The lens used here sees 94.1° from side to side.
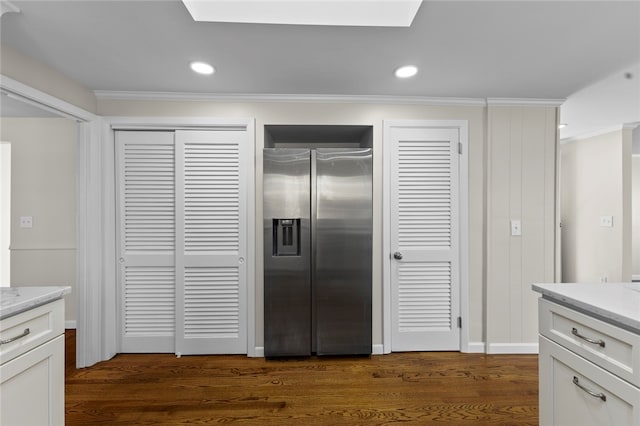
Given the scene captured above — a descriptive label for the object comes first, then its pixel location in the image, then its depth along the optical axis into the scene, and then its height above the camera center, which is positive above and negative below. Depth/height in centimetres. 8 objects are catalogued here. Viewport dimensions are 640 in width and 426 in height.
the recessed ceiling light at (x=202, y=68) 207 +105
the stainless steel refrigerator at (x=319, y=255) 258 -35
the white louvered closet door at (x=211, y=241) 265 -23
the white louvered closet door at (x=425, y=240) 271 -23
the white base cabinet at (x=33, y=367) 117 -66
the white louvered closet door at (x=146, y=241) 268 -24
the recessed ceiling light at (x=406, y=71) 211 +105
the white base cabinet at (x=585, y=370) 103 -61
